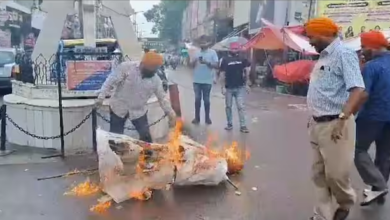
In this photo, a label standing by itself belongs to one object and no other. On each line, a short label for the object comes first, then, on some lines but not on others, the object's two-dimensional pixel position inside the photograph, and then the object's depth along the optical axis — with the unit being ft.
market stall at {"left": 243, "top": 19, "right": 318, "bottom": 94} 64.43
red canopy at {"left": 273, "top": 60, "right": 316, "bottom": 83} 63.10
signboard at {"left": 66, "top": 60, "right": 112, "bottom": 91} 27.66
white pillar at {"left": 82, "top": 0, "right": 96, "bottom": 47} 34.99
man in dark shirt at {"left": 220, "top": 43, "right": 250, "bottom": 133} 33.76
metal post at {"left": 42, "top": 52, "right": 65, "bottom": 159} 25.48
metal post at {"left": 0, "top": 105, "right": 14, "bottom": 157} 26.61
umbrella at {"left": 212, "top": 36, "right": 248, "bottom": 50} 83.73
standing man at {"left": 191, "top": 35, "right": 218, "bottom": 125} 35.99
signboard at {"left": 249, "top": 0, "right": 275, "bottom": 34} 95.35
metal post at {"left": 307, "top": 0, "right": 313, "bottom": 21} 79.42
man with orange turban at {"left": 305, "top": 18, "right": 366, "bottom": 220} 14.01
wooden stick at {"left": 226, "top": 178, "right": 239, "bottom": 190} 20.14
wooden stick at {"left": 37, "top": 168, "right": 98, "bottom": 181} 21.50
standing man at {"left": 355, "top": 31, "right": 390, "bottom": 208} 17.28
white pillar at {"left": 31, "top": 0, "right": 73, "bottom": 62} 33.71
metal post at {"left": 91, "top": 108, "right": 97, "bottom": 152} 26.02
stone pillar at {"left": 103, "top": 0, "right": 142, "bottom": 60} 34.32
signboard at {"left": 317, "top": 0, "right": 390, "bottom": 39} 63.31
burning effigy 18.21
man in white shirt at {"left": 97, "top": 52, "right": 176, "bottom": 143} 21.31
